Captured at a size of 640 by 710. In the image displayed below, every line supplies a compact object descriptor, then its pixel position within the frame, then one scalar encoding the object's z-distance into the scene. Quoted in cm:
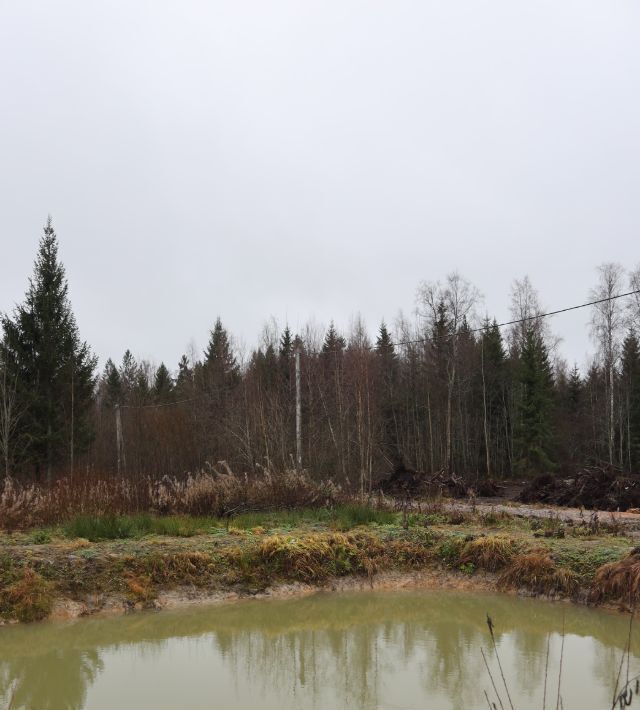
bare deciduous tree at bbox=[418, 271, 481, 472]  3484
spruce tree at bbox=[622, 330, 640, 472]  3372
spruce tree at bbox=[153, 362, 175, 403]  4474
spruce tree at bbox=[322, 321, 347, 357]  3626
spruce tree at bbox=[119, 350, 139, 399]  5604
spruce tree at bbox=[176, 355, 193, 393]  4170
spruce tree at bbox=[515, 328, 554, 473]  3472
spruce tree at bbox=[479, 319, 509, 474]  3831
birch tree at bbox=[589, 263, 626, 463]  3266
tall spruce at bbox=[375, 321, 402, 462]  3844
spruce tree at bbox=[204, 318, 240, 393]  3344
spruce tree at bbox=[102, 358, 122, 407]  4709
